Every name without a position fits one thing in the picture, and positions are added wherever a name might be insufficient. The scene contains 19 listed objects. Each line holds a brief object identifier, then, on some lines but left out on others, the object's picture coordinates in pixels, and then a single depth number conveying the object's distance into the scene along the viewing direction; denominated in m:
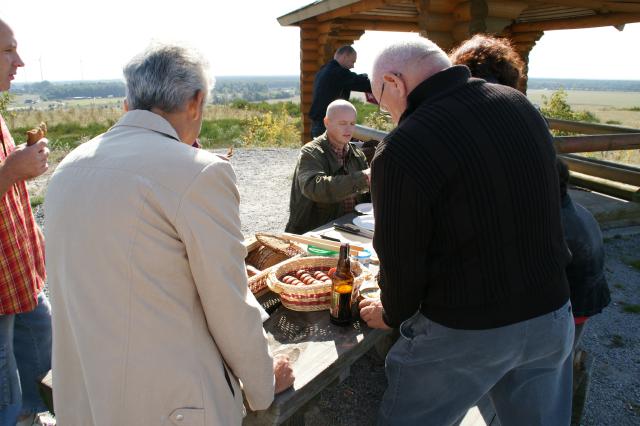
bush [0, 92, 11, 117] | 9.06
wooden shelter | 4.66
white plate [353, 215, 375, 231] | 2.69
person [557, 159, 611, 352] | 1.80
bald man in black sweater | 1.27
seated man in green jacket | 2.89
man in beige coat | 1.03
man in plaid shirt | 1.83
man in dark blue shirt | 5.55
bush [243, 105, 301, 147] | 14.15
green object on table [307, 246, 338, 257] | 2.18
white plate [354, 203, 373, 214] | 2.96
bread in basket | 2.18
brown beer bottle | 1.68
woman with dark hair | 1.93
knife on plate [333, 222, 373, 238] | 2.61
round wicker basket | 1.72
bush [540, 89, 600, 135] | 14.49
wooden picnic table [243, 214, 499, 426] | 1.38
